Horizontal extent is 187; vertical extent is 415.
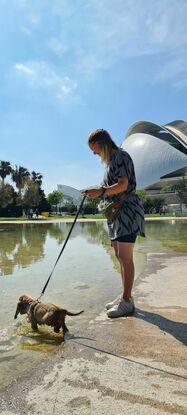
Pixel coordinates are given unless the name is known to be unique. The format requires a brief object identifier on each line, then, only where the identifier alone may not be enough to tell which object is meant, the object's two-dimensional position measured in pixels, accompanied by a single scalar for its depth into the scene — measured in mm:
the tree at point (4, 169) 69375
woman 3246
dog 2846
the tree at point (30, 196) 56750
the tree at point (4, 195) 49688
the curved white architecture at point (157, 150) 85250
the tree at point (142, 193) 77156
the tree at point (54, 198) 82312
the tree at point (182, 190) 60569
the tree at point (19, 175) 68562
